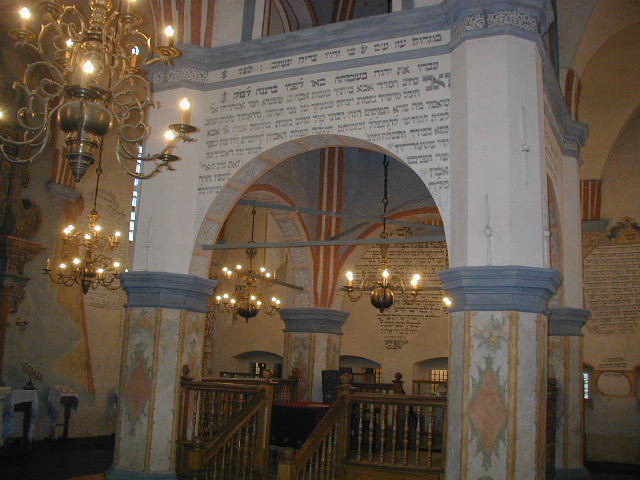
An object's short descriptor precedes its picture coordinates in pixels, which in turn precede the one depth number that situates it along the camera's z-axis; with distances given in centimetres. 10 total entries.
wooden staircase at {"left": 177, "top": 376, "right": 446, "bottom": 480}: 666
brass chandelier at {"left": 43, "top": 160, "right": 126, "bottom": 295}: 987
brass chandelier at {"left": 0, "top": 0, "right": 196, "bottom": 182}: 481
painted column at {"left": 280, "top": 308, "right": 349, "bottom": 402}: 1174
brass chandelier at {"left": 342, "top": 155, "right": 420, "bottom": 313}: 1073
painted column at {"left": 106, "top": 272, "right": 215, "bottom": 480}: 780
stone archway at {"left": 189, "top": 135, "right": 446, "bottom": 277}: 824
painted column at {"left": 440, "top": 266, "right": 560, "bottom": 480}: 619
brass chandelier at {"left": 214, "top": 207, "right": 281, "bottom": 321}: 1230
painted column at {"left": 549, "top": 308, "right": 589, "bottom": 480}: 884
